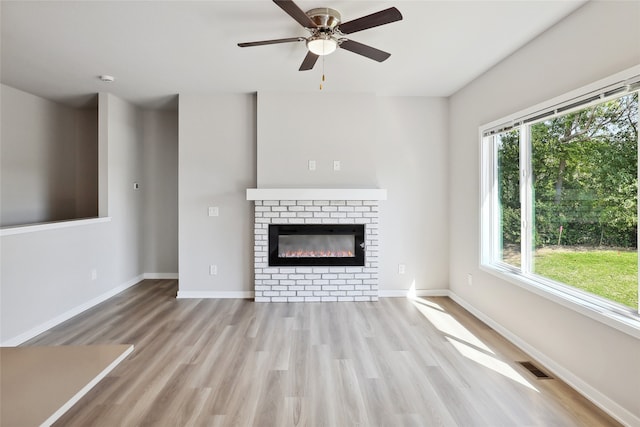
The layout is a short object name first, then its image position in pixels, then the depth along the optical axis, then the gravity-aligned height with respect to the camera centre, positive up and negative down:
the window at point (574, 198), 1.98 +0.11
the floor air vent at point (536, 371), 2.33 -1.19
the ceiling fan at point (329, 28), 1.94 +1.22
